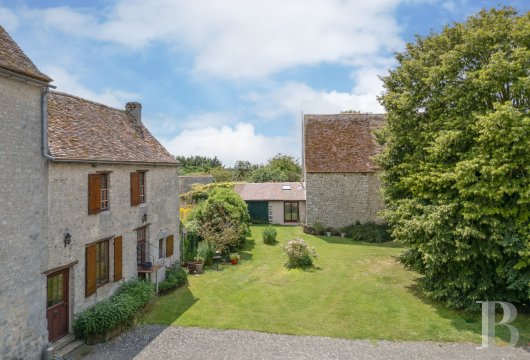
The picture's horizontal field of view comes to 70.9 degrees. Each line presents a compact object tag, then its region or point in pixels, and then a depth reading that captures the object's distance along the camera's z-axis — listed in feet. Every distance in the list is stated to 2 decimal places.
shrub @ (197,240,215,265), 67.15
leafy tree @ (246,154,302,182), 175.11
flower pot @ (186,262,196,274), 64.75
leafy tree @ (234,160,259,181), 240.94
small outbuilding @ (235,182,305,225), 110.83
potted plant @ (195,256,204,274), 64.28
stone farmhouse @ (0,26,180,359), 29.96
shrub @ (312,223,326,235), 96.53
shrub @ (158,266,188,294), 53.52
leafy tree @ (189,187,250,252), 71.87
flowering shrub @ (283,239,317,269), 65.16
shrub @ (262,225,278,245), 85.92
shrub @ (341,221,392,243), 88.28
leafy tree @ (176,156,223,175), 279.69
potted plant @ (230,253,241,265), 70.03
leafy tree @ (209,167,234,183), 202.67
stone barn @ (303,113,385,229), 95.91
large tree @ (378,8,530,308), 41.11
